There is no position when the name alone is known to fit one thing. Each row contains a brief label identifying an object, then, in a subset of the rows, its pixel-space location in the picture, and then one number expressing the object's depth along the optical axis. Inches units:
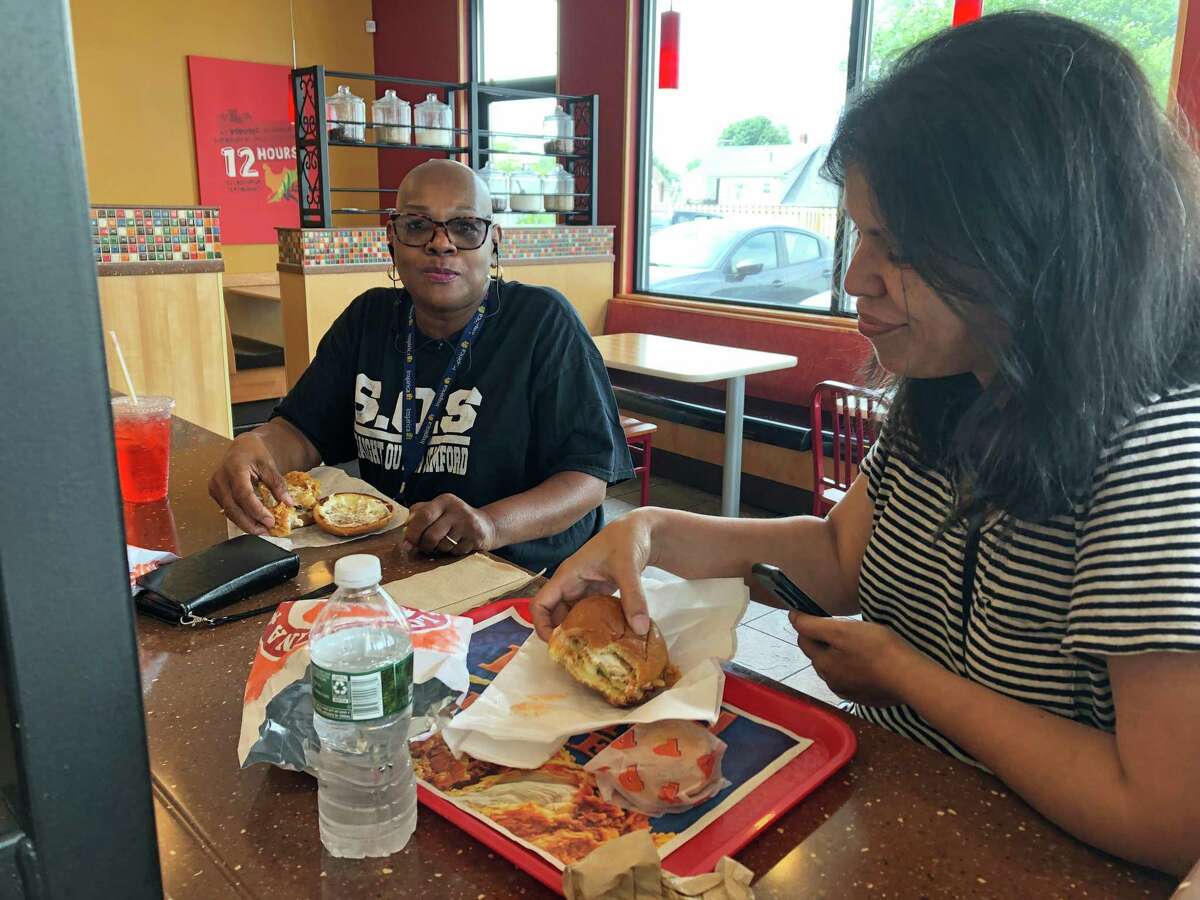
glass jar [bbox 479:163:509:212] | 220.1
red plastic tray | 30.6
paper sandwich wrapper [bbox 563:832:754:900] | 26.1
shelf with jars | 191.3
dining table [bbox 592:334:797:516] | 156.3
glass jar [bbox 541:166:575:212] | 226.7
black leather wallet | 48.4
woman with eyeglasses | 73.7
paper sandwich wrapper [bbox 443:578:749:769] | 36.2
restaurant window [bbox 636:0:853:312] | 191.6
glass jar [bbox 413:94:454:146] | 214.4
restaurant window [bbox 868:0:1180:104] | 140.2
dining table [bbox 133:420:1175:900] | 29.8
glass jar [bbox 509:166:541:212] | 222.2
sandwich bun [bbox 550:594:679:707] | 39.9
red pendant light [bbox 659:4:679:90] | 170.1
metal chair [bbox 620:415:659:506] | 160.7
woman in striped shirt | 32.3
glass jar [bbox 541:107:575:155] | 225.8
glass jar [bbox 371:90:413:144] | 209.2
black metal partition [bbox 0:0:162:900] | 11.2
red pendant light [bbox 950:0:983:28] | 107.5
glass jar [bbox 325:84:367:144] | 198.2
